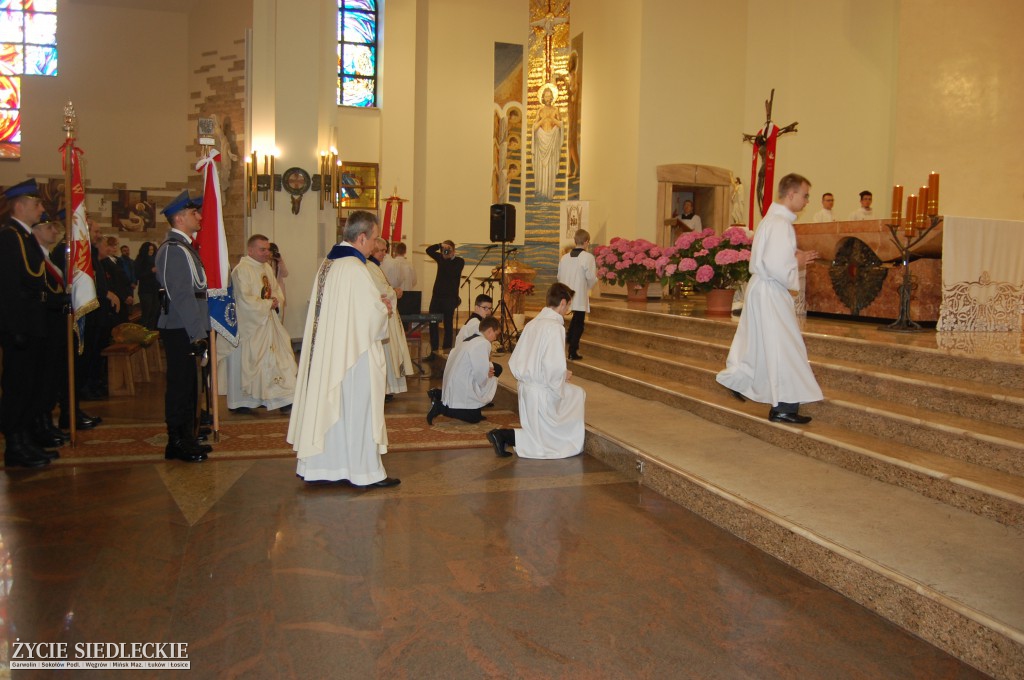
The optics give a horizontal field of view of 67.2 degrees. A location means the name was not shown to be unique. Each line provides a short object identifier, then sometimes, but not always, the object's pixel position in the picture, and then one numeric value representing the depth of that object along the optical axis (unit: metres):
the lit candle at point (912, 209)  6.64
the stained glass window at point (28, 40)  16.48
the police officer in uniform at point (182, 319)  5.50
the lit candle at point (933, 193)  6.46
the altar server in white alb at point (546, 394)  6.07
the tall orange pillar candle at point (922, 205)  6.58
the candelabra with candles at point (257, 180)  11.80
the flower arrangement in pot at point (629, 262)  10.64
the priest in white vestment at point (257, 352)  7.43
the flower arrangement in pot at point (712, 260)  8.98
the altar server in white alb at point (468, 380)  7.29
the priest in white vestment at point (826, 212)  11.35
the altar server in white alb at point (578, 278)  9.55
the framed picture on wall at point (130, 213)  16.27
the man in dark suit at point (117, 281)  9.07
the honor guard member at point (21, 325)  5.40
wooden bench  8.89
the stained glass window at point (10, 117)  16.14
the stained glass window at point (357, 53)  18.77
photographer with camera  11.65
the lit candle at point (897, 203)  6.81
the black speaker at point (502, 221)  11.44
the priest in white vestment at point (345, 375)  4.89
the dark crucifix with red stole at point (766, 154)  10.22
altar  6.84
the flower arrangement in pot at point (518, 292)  12.67
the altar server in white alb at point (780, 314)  5.39
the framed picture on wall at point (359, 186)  18.16
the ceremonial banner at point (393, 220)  16.64
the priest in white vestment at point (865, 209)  10.88
